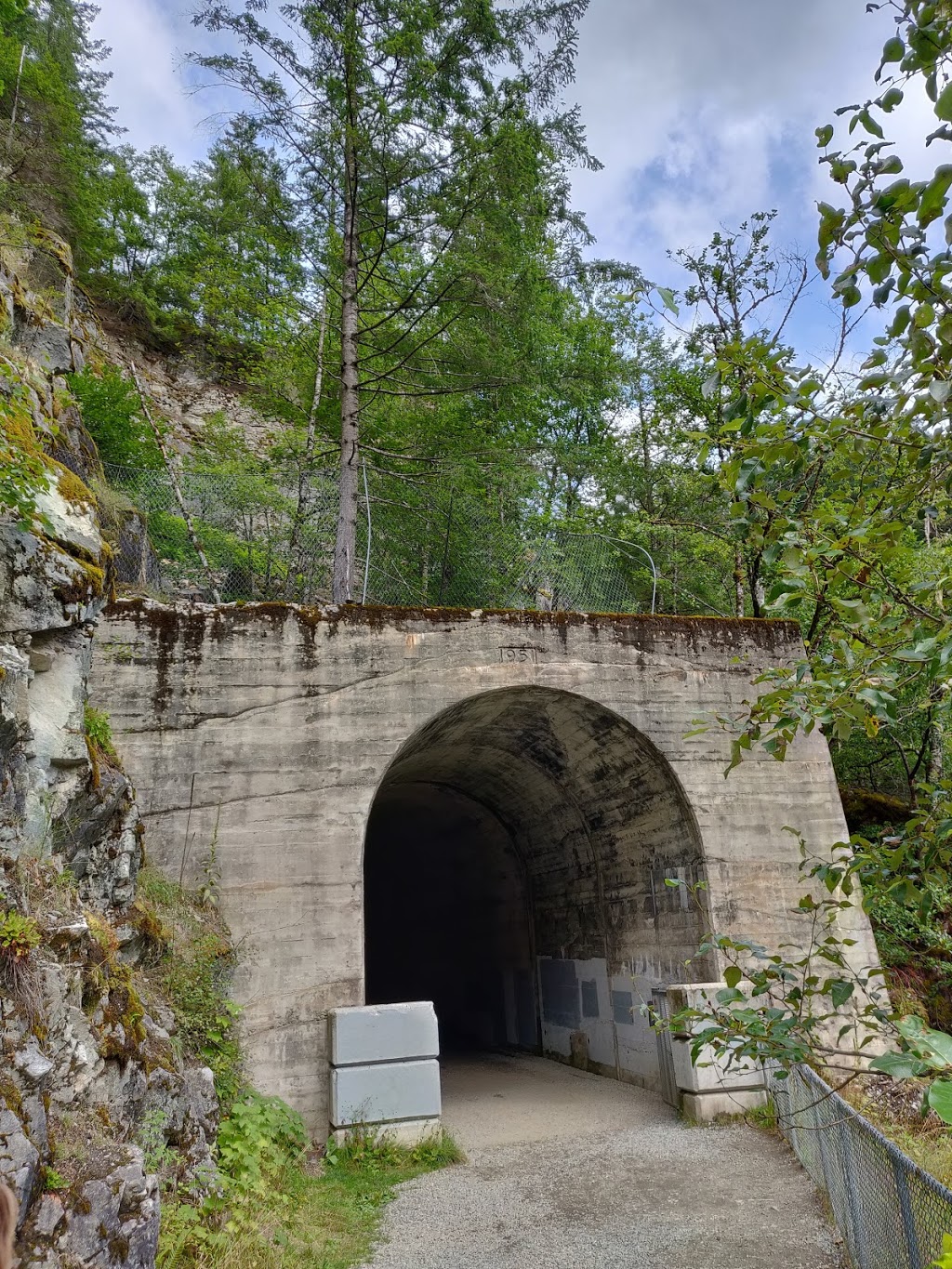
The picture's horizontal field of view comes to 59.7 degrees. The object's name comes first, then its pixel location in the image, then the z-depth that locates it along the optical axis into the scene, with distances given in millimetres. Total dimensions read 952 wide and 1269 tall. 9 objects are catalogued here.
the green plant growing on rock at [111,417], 16234
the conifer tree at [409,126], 11469
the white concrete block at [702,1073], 7852
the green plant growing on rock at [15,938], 4293
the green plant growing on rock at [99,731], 7043
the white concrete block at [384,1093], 7184
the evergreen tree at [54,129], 20062
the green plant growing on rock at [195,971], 7012
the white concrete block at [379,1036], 7344
